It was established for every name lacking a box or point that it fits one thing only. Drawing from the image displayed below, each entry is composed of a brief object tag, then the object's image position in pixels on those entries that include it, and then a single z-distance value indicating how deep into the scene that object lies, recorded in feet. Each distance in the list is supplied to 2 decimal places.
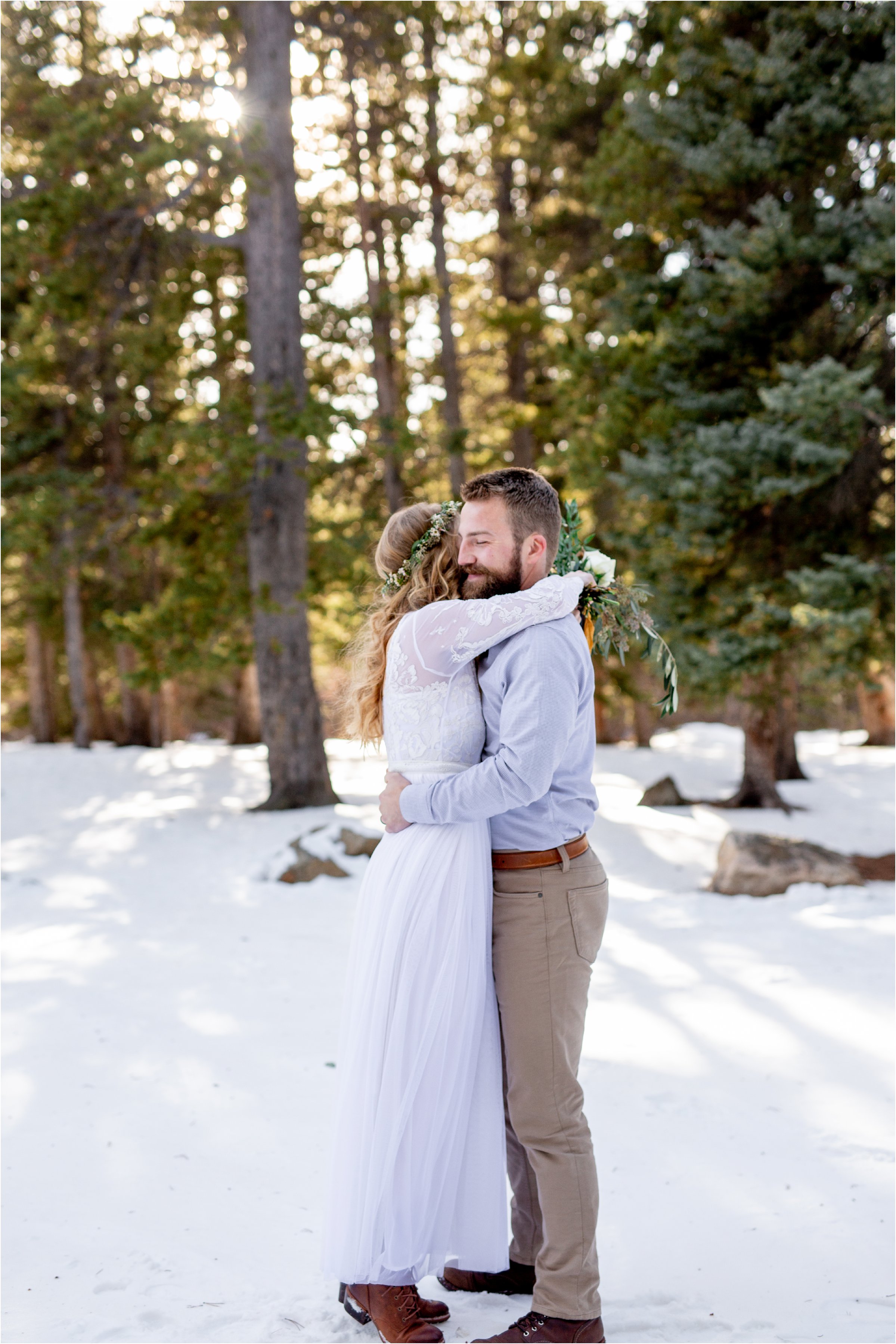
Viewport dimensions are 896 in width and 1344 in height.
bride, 8.07
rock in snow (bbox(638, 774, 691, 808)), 41.29
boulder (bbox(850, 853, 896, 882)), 30.78
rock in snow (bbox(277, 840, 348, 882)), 27.14
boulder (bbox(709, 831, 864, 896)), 25.95
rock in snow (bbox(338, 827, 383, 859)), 28.48
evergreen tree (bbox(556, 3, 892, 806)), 28.78
